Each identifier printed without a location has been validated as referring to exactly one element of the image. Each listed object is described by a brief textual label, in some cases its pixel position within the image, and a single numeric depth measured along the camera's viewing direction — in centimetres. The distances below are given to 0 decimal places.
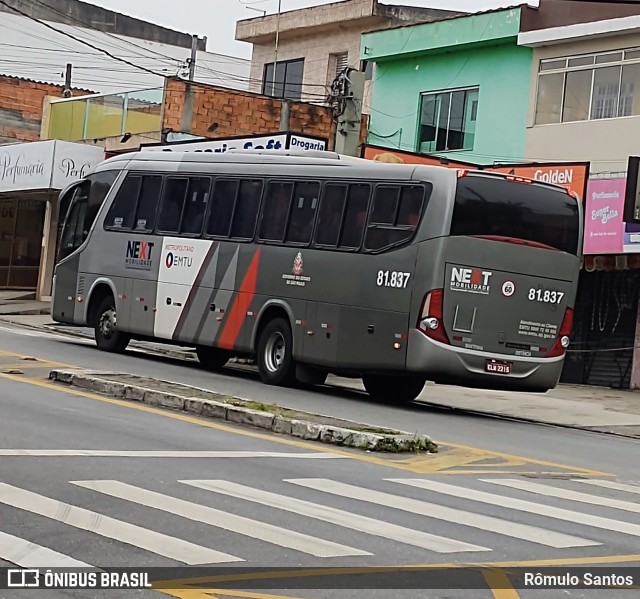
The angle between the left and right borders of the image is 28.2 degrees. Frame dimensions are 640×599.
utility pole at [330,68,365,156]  2472
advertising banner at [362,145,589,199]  2442
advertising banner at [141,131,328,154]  2859
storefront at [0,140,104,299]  3553
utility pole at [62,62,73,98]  4571
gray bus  1773
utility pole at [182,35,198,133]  3481
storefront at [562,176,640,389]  2392
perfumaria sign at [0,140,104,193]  3538
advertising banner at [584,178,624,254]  2381
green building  3141
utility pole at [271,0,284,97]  4534
